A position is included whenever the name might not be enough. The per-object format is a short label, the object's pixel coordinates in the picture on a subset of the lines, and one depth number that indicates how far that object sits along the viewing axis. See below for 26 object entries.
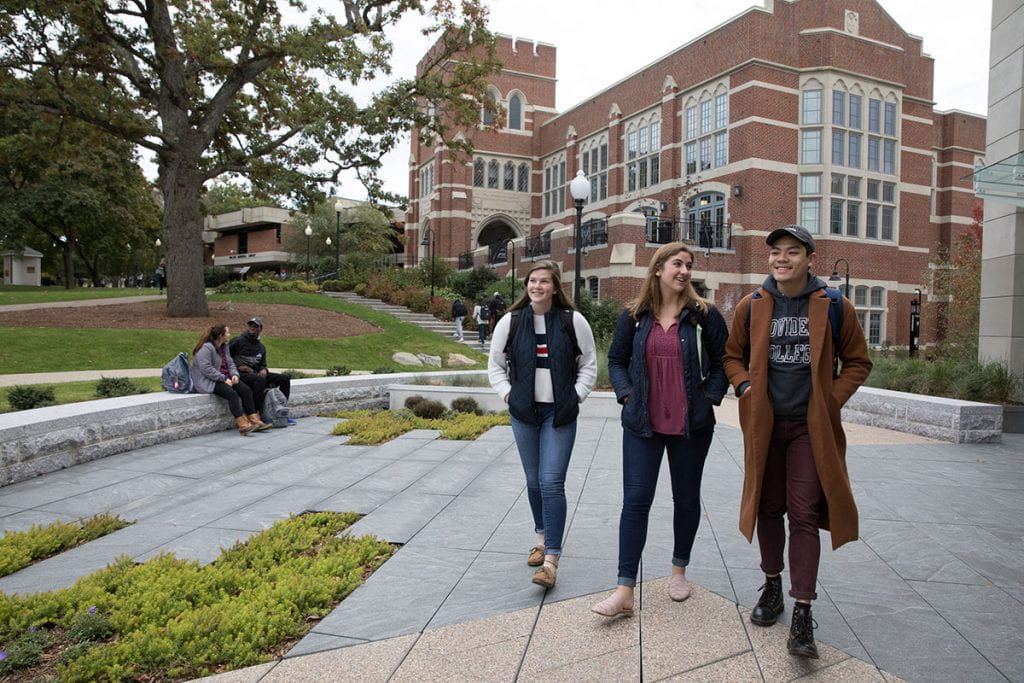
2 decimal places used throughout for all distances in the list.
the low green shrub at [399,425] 8.68
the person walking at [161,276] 39.19
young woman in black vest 3.91
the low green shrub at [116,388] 8.81
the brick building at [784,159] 24.59
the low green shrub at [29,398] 7.65
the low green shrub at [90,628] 3.21
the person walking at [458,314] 23.69
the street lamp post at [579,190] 12.62
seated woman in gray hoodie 8.62
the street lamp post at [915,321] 20.64
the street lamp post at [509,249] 30.70
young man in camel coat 3.08
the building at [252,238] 62.22
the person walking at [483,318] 22.80
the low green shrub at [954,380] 10.20
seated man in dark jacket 9.21
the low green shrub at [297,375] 11.91
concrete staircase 24.59
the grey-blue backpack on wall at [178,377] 8.62
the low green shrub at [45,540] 4.17
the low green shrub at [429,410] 10.41
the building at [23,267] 45.73
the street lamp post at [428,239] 38.62
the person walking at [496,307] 22.52
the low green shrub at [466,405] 10.90
